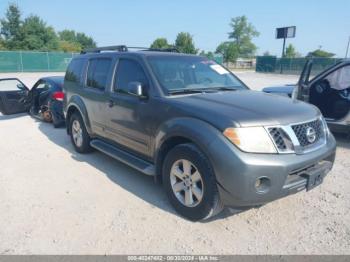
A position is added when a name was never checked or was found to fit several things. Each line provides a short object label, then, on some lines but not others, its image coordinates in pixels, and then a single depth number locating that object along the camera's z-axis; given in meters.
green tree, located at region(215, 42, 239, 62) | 65.06
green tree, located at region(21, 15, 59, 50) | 46.53
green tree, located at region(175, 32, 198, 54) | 52.06
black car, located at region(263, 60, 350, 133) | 6.11
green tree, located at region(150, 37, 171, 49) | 54.14
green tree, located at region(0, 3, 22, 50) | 46.72
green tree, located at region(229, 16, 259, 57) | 95.38
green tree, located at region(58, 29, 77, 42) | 105.56
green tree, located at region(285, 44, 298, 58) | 87.82
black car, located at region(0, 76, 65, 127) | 7.84
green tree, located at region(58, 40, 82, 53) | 58.34
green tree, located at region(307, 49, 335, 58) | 77.49
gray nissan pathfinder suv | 2.86
